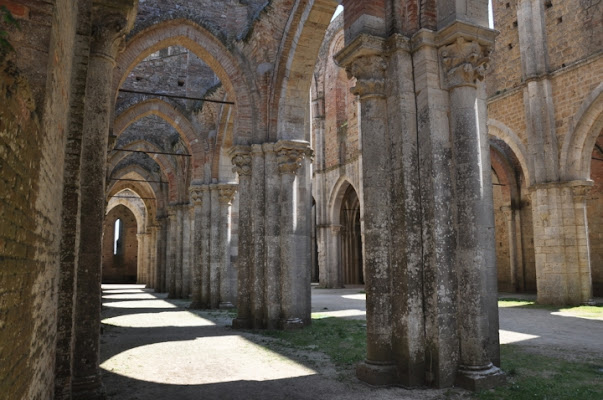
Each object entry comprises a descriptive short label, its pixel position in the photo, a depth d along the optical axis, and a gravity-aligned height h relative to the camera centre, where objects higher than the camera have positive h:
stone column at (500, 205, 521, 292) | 19.11 +0.03
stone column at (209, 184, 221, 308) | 14.01 -0.23
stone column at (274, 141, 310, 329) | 9.48 +0.15
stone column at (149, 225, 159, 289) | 28.41 -0.16
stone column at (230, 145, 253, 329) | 9.85 +0.30
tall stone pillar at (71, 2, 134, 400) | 4.79 +0.61
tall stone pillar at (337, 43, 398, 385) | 5.13 +0.54
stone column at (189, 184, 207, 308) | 14.43 +0.25
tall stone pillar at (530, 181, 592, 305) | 13.37 +0.05
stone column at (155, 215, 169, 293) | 23.34 +0.01
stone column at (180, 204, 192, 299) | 18.72 -0.40
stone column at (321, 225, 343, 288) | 22.72 -0.50
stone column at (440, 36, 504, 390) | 4.82 +0.38
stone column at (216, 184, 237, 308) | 14.02 -0.47
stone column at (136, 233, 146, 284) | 34.94 -0.44
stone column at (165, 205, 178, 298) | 19.55 +0.18
